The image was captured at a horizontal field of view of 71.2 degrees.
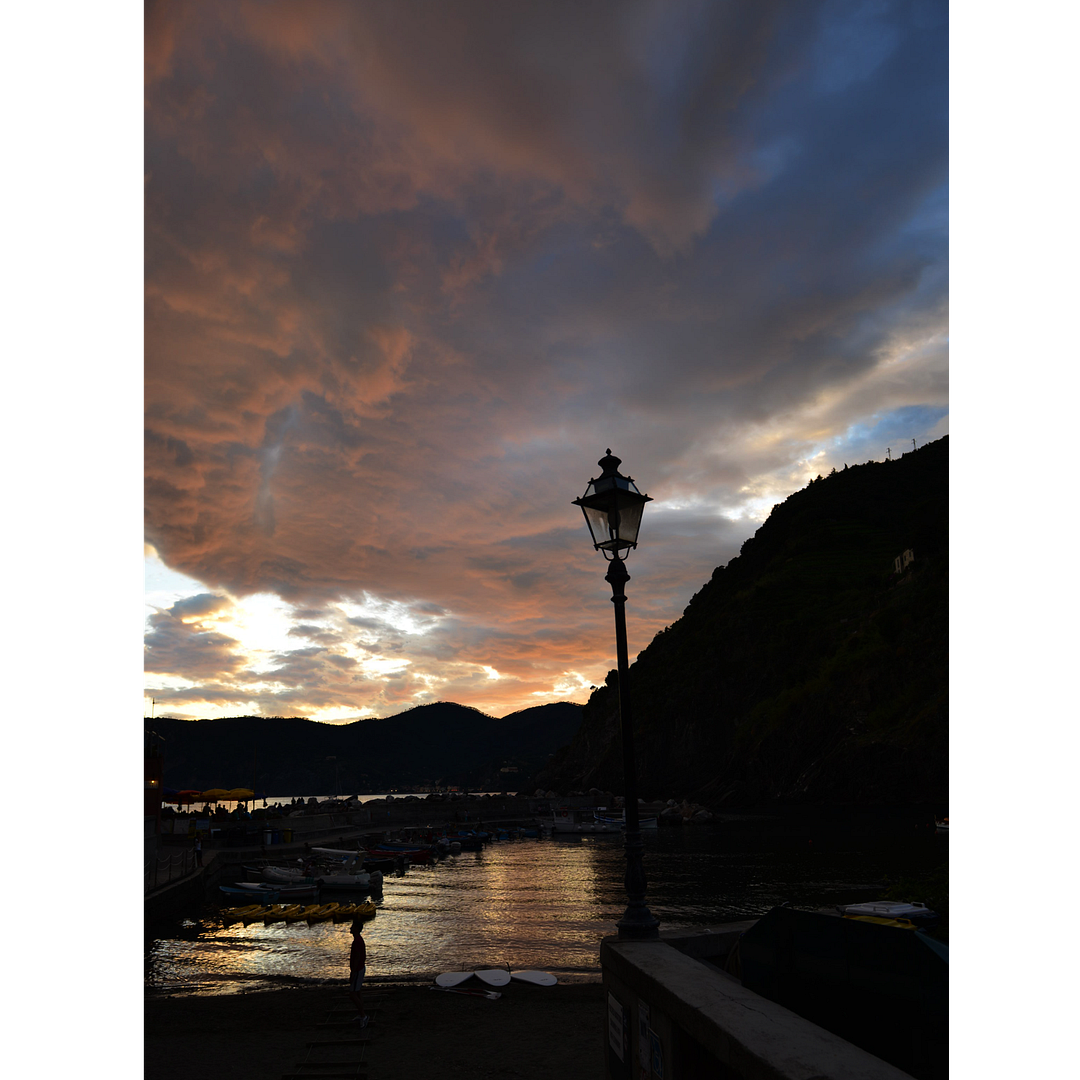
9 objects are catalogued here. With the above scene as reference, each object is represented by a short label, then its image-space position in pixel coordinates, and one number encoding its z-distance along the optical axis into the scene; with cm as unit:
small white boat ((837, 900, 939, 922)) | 807
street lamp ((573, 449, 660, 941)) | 937
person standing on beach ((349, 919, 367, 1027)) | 1630
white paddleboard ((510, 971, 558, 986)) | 2075
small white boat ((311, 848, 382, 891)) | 4453
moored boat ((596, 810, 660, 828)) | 9925
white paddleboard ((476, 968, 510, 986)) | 2062
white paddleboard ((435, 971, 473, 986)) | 2065
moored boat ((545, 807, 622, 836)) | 10081
